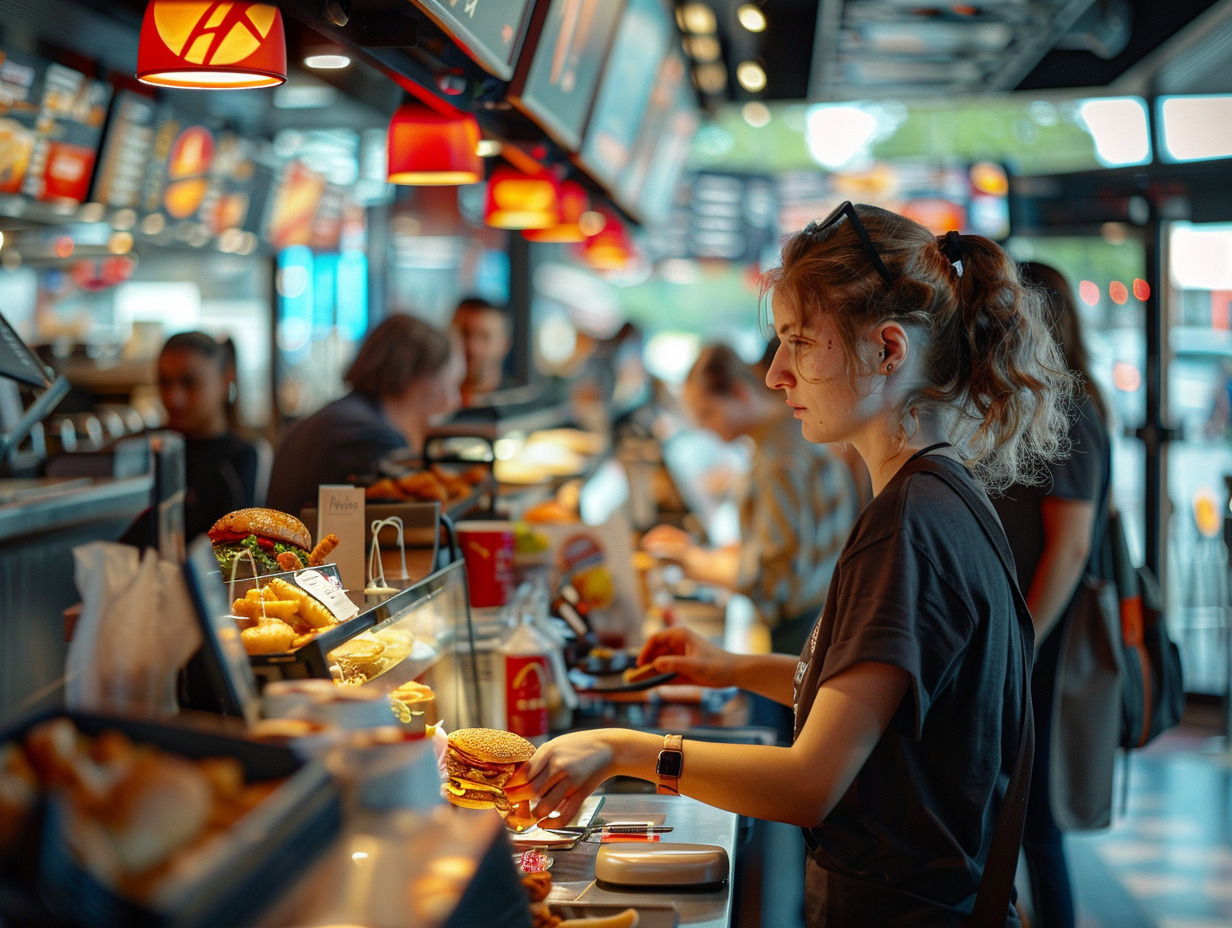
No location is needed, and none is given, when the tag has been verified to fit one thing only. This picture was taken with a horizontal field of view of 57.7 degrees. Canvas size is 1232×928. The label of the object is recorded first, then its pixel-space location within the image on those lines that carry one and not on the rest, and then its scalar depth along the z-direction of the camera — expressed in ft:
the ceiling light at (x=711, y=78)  23.82
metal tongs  6.87
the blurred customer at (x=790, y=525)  13.07
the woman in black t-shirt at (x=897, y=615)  5.05
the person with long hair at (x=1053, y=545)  9.83
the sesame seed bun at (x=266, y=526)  6.61
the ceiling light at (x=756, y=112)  27.59
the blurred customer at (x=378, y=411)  11.96
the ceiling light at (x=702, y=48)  21.11
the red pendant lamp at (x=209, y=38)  7.27
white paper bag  3.83
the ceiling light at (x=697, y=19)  19.08
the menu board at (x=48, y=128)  16.63
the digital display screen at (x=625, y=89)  15.28
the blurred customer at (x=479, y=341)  20.56
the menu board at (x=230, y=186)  23.13
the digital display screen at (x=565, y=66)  11.23
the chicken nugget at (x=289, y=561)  6.56
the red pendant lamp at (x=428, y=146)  10.66
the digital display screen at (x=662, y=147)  19.81
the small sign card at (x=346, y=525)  7.24
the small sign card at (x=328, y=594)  6.02
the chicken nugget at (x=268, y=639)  5.21
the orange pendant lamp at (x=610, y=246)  23.54
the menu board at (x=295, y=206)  26.00
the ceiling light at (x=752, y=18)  18.62
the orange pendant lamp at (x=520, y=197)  15.44
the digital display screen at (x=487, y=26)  8.00
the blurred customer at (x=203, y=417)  15.25
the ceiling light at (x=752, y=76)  22.98
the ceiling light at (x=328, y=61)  9.52
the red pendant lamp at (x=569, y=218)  17.61
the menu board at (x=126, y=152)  18.99
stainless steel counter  5.80
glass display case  4.92
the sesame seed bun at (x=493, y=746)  6.41
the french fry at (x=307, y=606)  5.82
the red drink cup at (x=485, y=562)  9.70
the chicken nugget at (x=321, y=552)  7.00
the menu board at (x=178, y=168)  20.51
